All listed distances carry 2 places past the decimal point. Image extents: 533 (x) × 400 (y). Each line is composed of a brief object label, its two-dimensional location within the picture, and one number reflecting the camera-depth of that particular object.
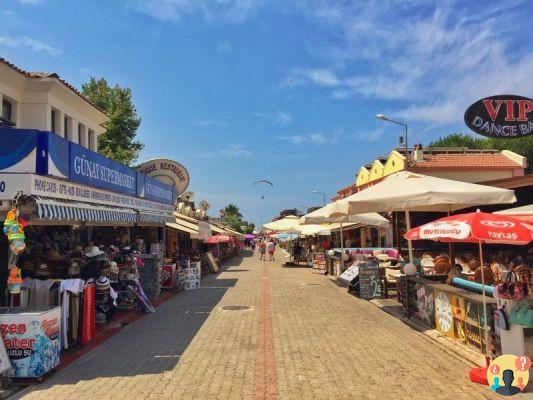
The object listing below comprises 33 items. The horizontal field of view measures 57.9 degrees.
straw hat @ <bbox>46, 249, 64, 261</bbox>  10.07
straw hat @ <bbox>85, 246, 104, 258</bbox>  10.47
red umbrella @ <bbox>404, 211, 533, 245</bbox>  5.80
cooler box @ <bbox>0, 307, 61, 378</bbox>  6.04
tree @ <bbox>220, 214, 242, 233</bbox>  97.77
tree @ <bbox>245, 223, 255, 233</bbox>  133.77
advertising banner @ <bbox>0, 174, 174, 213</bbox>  6.94
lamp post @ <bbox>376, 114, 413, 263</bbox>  10.53
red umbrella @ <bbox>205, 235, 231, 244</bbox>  26.26
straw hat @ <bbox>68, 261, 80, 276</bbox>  9.59
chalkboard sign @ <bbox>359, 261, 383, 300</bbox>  13.27
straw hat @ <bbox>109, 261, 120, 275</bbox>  10.68
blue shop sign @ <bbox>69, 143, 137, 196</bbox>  8.82
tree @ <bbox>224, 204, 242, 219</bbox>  135.62
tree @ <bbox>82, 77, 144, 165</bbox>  35.88
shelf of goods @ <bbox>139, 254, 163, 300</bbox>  13.88
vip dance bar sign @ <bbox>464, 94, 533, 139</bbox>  11.73
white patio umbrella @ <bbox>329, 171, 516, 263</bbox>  9.12
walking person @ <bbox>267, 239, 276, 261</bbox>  38.78
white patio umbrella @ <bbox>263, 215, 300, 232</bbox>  27.42
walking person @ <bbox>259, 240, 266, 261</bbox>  40.37
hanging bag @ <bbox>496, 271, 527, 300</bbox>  5.86
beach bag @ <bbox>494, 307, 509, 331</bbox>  5.99
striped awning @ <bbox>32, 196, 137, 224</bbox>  7.05
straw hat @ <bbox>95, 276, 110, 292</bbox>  9.66
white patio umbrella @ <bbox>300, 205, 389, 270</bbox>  17.93
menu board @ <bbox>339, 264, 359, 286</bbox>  14.27
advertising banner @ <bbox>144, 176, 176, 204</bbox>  15.15
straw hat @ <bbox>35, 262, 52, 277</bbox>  8.73
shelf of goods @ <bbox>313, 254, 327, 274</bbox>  23.55
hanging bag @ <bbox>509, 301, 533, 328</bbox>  5.74
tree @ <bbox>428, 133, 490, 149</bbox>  54.63
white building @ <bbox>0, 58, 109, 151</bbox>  15.21
